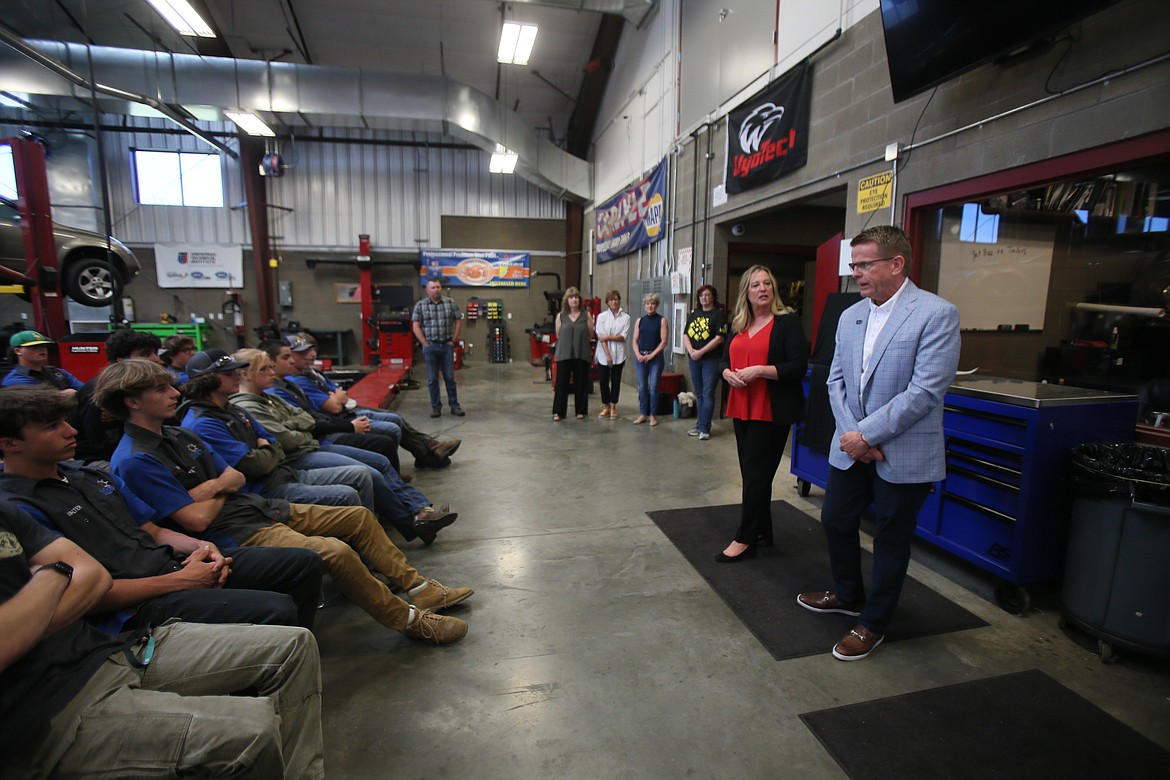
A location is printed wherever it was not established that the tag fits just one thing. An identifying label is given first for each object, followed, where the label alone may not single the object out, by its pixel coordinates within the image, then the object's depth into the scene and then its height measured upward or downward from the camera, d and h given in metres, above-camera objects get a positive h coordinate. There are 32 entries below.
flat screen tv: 2.54 +1.52
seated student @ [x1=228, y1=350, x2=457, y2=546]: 2.78 -0.73
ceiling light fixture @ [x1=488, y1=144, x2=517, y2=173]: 9.81 +2.91
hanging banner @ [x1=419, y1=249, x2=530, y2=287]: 12.80 +1.14
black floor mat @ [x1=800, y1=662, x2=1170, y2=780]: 1.62 -1.28
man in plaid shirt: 6.45 -0.21
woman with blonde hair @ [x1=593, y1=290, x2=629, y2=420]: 6.40 -0.31
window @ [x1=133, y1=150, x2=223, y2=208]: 11.80 +2.86
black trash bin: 1.99 -0.83
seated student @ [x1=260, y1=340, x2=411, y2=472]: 3.35 -0.72
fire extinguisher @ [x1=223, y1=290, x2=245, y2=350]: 11.97 +0.04
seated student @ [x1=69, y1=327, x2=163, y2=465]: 2.62 -0.59
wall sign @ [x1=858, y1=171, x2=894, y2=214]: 3.93 +0.97
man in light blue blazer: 1.89 -0.30
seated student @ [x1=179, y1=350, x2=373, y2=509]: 2.30 -0.55
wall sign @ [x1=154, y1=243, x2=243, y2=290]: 11.87 +0.99
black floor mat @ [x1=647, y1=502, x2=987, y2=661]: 2.30 -1.27
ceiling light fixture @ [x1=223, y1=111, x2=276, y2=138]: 8.62 +3.07
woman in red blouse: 2.65 -0.28
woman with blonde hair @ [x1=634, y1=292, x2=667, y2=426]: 6.10 -0.38
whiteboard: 3.75 +0.35
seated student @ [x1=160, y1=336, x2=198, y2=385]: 3.79 -0.29
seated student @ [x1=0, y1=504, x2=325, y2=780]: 1.12 -0.88
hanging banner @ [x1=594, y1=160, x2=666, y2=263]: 8.01 +1.67
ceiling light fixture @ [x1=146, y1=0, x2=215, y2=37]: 6.86 +3.80
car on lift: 6.07 +0.48
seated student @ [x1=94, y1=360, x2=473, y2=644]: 1.84 -0.78
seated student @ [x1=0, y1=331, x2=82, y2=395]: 3.19 -0.33
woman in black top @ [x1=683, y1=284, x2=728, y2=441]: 5.51 -0.26
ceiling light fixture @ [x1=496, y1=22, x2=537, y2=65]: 7.27 +3.77
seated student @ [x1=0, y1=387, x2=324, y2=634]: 1.40 -0.72
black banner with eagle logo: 4.86 +1.82
